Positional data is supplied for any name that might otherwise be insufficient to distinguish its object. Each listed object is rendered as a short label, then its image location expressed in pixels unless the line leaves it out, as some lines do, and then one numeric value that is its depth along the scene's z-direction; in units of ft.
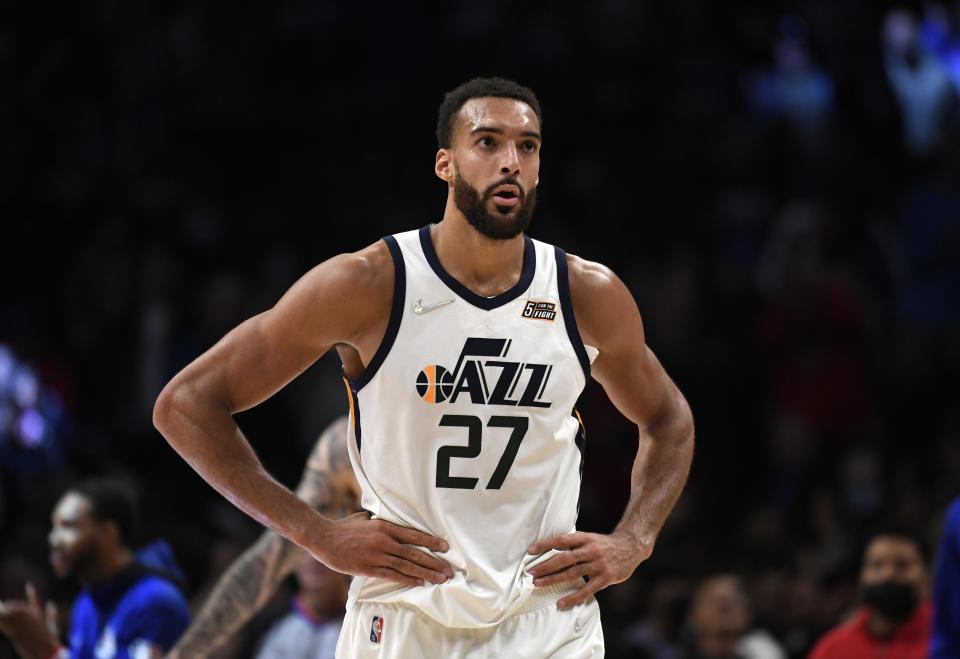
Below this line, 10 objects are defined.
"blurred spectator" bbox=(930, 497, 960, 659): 41.73
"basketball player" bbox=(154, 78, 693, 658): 28.81
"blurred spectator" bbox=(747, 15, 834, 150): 86.84
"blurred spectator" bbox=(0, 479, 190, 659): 43.04
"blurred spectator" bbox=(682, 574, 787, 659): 55.72
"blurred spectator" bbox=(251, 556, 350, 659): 50.24
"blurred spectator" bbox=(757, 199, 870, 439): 74.33
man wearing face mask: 49.24
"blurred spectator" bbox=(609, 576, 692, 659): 60.03
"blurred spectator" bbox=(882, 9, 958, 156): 84.23
